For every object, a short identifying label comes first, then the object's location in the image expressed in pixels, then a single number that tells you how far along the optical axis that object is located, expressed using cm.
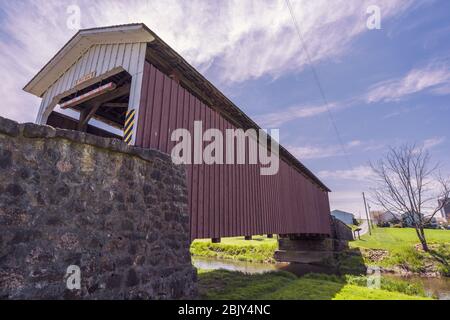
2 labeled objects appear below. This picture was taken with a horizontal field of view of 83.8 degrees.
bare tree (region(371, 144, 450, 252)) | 1664
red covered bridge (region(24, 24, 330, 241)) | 512
